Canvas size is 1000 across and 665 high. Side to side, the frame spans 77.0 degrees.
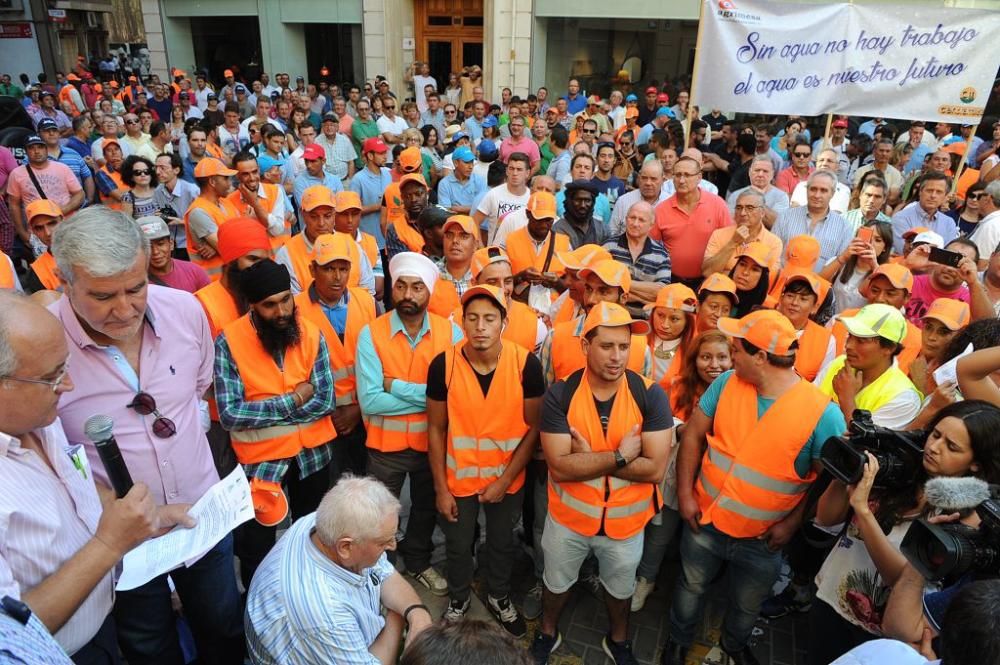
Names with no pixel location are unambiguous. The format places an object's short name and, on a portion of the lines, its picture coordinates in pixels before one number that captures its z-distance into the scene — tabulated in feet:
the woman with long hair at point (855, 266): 15.23
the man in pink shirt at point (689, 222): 18.21
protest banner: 19.26
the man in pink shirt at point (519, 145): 31.14
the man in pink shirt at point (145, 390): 7.20
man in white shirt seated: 7.32
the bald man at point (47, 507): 5.61
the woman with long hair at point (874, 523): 7.33
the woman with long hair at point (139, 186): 20.92
